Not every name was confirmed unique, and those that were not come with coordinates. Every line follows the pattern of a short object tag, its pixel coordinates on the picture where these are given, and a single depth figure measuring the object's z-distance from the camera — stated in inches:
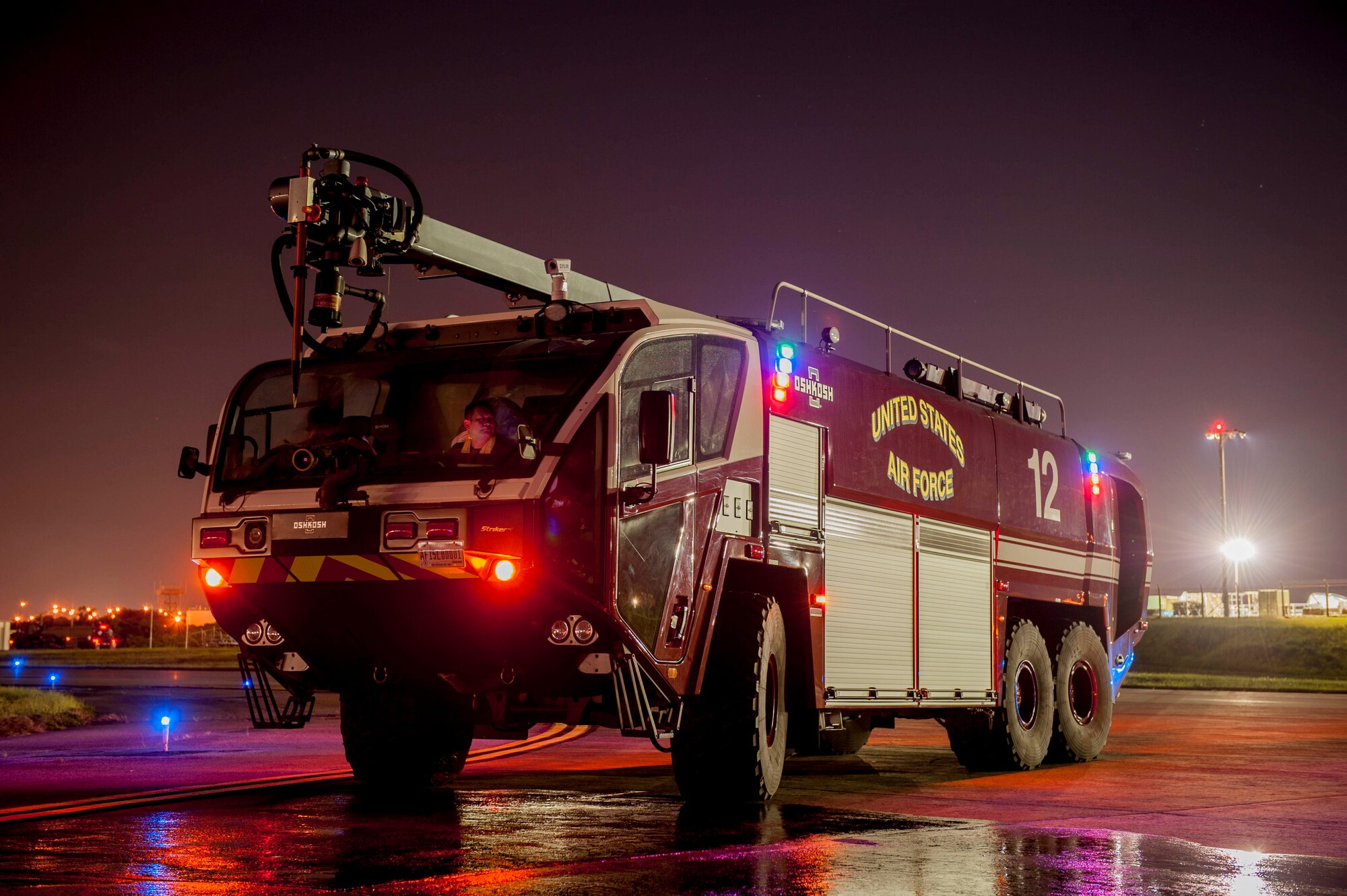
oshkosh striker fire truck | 366.9
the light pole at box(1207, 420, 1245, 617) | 2741.1
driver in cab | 373.1
